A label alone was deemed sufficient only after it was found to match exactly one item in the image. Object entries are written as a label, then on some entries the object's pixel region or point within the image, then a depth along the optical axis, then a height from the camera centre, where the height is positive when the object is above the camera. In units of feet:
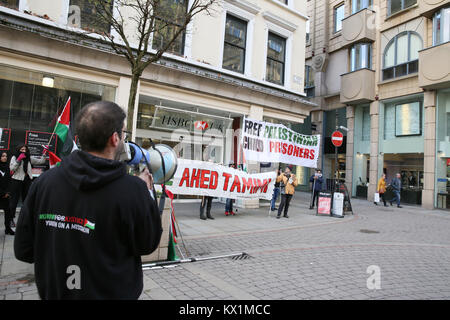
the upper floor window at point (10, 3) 27.87 +14.97
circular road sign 44.16 +6.93
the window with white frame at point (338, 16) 76.38 +43.24
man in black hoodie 5.34 -0.93
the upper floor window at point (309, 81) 83.54 +28.73
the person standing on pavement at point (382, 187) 56.08 +0.11
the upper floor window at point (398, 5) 60.82 +38.04
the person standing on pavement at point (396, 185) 55.72 +0.66
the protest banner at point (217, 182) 28.04 -0.45
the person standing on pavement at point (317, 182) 46.78 +0.22
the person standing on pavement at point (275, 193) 42.37 -1.83
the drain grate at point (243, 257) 19.31 -5.05
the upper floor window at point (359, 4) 69.31 +42.19
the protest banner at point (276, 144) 34.75 +4.58
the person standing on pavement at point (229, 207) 36.11 -3.50
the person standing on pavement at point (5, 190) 21.24 -1.91
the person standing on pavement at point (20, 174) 23.25 -0.75
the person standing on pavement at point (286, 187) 36.01 -0.68
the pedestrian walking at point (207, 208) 32.37 -3.42
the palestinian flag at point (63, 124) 16.57 +2.37
